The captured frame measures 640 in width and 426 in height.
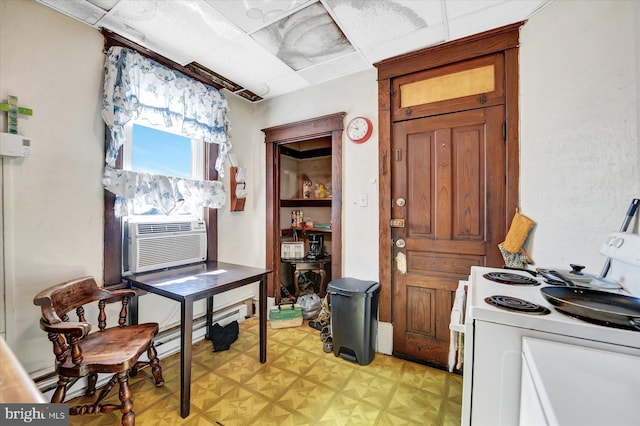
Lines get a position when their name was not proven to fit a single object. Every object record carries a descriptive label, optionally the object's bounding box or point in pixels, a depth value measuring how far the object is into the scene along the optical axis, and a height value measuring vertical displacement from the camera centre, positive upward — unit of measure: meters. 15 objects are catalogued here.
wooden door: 1.96 -0.02
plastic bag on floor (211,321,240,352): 2.36 -1.18
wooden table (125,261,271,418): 1.59 -0.51
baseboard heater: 1.64 -1.14
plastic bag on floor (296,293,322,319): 3.04 -1.13
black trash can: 2.14 -0.92
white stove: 0.61 -0.44
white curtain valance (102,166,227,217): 1.96 +0.18
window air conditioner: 2.03 -0.27
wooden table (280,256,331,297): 3.29 -0.69
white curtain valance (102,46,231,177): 1.89 +0.96
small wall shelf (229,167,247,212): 2.92 +0.25
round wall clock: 2.44 +0.79
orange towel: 1.74 -0.15
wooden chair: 1.32 -0.79
